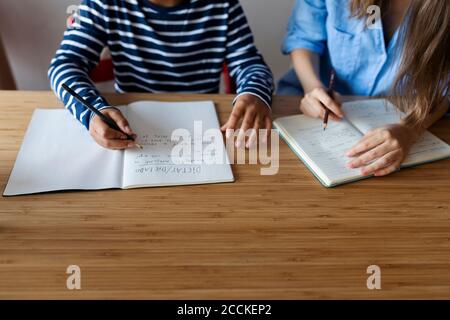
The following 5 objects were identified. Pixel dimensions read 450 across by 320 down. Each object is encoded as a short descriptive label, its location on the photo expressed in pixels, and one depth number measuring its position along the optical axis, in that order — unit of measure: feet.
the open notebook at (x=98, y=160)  2.38
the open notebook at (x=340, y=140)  2.57
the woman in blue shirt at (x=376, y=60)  2.72
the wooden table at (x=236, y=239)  1.92
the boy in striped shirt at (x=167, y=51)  3.05
